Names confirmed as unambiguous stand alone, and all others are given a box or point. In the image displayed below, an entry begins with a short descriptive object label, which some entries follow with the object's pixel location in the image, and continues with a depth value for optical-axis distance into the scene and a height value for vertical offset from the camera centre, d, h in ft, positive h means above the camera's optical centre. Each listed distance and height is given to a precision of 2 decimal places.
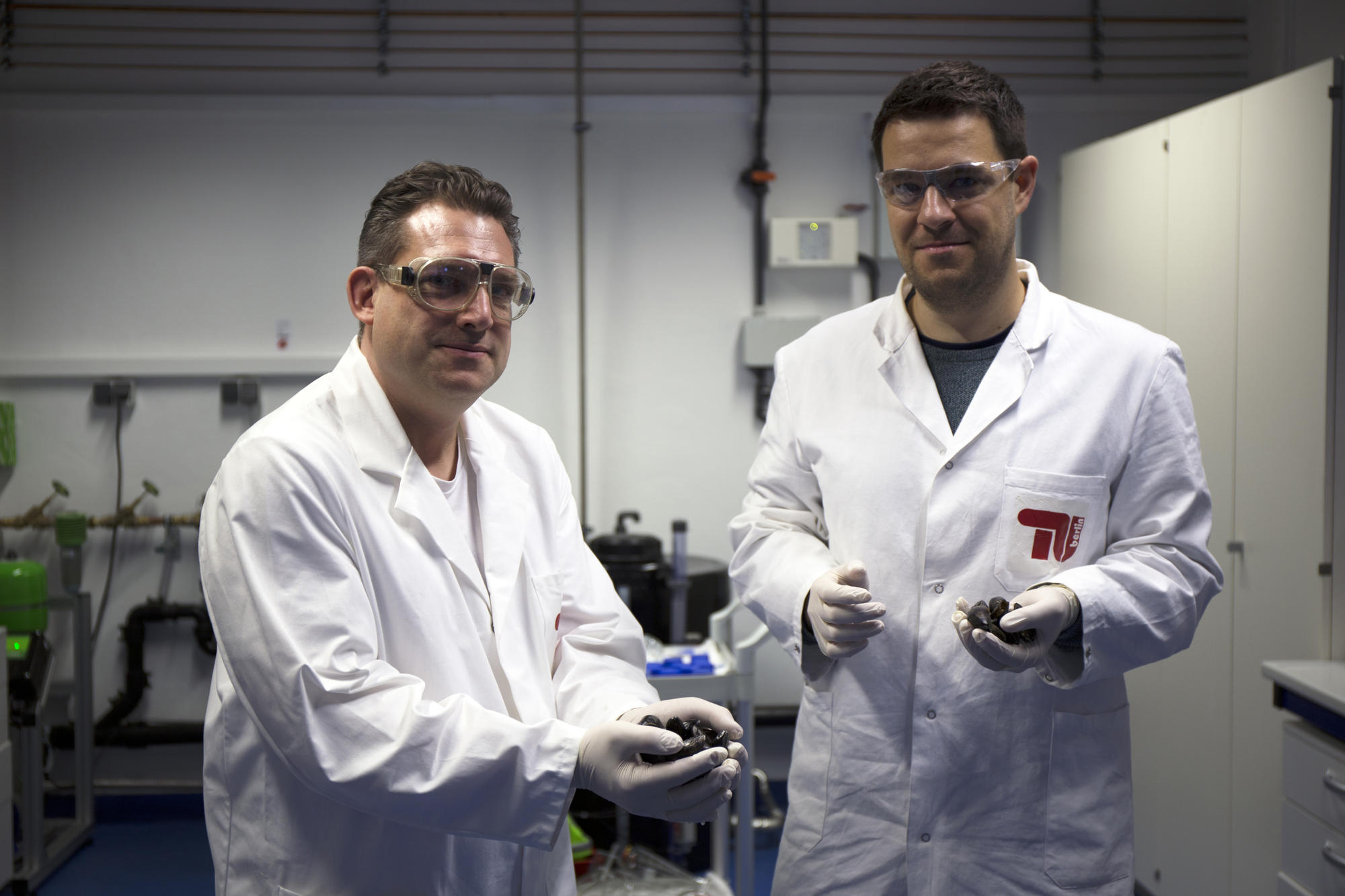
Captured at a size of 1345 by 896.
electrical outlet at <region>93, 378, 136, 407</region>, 10.39 +0.45
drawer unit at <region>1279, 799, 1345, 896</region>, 5.80 -2.60
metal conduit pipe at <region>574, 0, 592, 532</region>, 10.28 +2.21
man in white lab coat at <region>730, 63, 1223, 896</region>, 4.13 -0.58
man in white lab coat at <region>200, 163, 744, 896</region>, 3.11 -0.72
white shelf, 10.37 +0.72
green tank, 8.96 -1.55
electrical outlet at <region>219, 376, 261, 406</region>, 10.48 +0.46
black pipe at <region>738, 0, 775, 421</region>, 10.52 +2.69
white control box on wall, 10.52 +2.13
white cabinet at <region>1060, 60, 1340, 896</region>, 6.66 +0.17
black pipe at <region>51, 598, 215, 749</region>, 10.33 -2.87
